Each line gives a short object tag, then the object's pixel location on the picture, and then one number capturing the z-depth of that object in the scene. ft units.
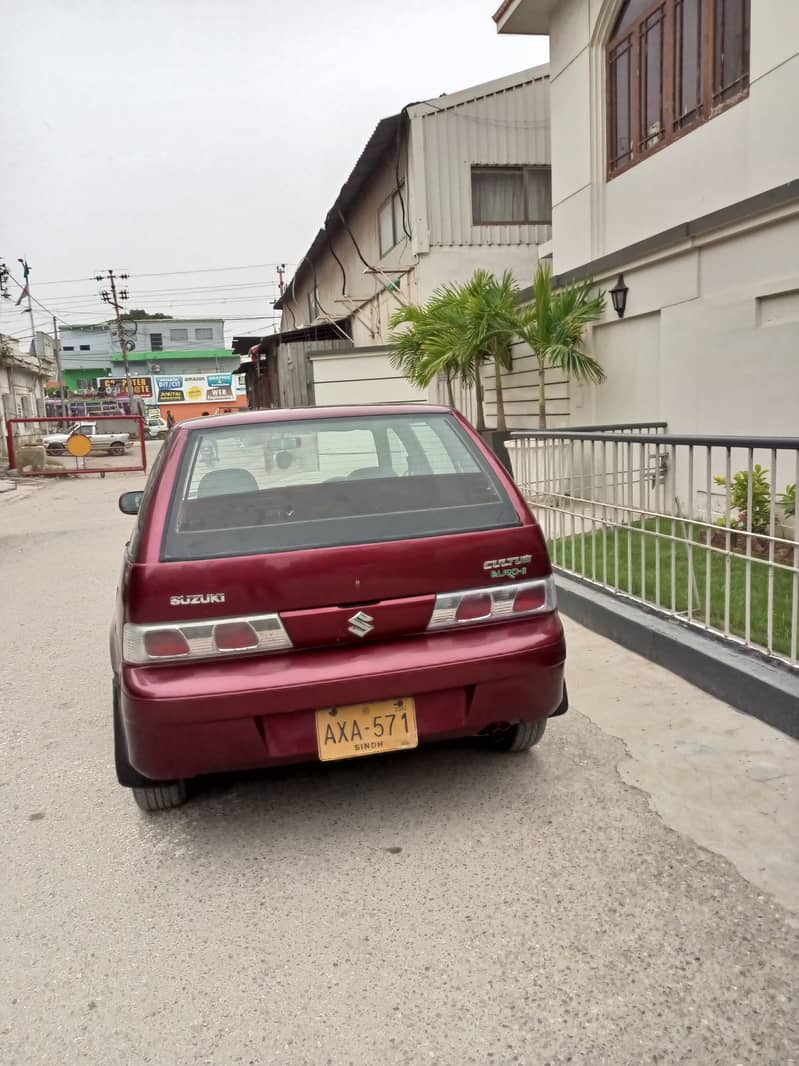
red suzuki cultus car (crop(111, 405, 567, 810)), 9.37
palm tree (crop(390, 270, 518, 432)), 37.27
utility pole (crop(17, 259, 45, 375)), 149.48
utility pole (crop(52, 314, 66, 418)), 161.22
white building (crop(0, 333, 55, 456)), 107.27
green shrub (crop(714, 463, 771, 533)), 14.79
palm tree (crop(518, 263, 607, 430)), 33.83
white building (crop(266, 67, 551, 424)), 53.67
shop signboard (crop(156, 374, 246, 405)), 213.46
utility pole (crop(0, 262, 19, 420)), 102.40
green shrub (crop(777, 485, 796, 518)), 14.06
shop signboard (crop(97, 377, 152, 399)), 214.28
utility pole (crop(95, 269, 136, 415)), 190.49
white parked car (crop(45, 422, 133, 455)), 104.83
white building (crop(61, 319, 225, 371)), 247.70
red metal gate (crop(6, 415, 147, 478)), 73.67
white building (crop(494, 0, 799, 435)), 24.85
